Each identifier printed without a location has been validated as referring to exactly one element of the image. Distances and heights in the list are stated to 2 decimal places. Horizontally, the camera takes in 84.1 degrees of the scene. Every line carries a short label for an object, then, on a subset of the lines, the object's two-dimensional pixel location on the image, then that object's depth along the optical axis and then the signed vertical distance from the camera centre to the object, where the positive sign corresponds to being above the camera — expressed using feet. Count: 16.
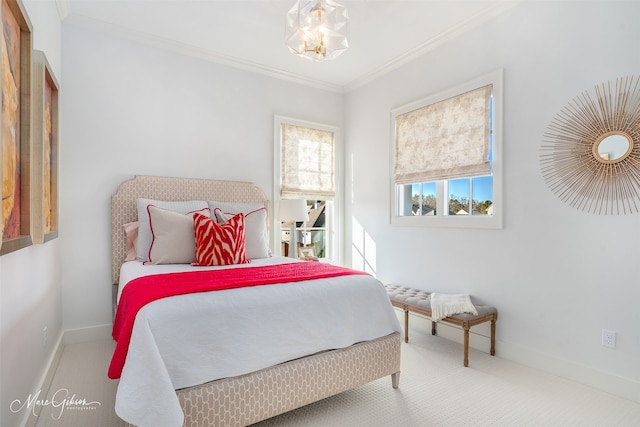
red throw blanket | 5.11 -1.34
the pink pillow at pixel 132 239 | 10.36 -0.93
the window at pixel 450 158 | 9.72 +1.55
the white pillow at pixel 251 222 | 10.55 -0.44
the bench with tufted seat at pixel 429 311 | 8.76 -2.71
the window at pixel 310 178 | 13.91 +1.25
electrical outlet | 7.39 -2.71
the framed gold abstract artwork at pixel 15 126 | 4.48 +1.12
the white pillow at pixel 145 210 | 9.81 -0.07
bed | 4.70 -2.26
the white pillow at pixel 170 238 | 9.23 -0.80
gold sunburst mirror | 7.14 +1.29
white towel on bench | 8.98 -2.52
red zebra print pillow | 9.09 -0.93
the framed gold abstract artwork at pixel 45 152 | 5.93 +1.10
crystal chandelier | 7.42 +3.87
